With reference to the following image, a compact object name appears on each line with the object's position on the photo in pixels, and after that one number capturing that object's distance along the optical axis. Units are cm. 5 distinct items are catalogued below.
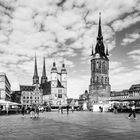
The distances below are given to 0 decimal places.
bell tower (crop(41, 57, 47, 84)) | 11506
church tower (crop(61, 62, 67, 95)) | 10431
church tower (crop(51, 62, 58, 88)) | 9796
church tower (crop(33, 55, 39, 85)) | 11252
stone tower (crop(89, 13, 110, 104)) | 8261
